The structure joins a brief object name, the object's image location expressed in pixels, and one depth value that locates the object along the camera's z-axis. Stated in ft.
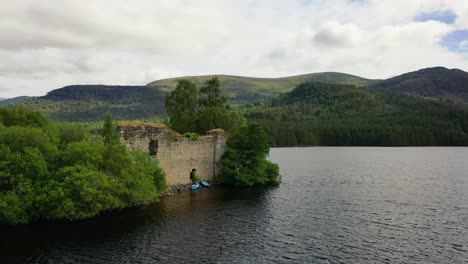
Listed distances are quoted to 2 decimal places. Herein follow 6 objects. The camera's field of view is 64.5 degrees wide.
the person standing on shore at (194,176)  191.11
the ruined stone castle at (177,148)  160.86
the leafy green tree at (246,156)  195.72
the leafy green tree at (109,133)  142.10
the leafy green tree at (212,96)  233.96
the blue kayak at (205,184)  190.19
